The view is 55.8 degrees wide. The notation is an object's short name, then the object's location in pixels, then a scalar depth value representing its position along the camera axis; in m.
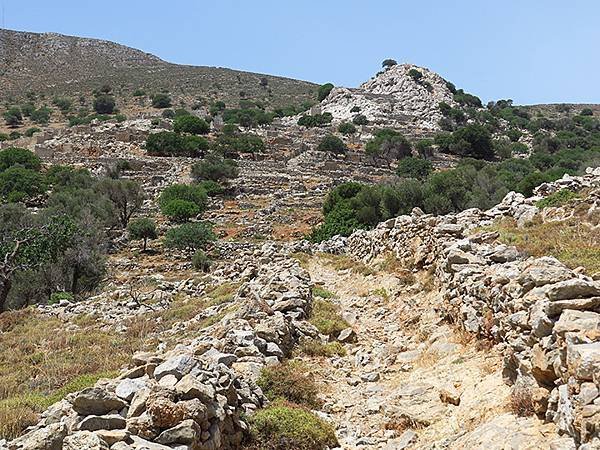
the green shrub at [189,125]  68.66
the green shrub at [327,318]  11.26
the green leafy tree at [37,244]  22.11
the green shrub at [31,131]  72.38
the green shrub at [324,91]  106.25
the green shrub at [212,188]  46.41
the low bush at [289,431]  6.16
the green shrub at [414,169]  54.15
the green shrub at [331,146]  64.69
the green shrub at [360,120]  85.06
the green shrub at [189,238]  30.77
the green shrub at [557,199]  14.72
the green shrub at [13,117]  81.88
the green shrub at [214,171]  49.44
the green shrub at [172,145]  60.62
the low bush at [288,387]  7.59
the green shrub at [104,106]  89.49
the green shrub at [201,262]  27.70
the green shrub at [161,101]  91.94
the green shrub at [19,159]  51.03
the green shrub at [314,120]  84.25
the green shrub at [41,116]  82.31
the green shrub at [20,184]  42.25
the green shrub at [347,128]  78.94
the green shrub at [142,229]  34.22
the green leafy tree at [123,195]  39.81
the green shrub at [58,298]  20.66
